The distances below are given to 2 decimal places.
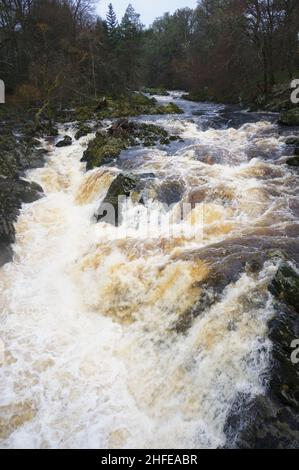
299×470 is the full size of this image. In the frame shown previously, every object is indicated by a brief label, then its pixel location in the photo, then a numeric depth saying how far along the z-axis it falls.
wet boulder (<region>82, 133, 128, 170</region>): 13.25
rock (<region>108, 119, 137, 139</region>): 15.11
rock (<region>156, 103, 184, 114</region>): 21.73
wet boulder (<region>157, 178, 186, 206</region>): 9.96
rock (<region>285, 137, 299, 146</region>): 12.81
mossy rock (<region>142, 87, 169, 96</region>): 35.99
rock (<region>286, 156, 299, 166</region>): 11.09
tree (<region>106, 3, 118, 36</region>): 38.59
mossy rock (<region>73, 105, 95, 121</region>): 20.73
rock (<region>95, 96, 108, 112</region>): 23.31
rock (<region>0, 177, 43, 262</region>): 9.59
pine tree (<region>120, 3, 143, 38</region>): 33.22
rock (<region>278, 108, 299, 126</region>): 15.18
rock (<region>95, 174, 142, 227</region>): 10.07
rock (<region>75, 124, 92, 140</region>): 16.92
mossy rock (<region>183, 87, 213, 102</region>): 29.02
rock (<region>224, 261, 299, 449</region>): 4.44
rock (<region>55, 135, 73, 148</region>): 15.86
